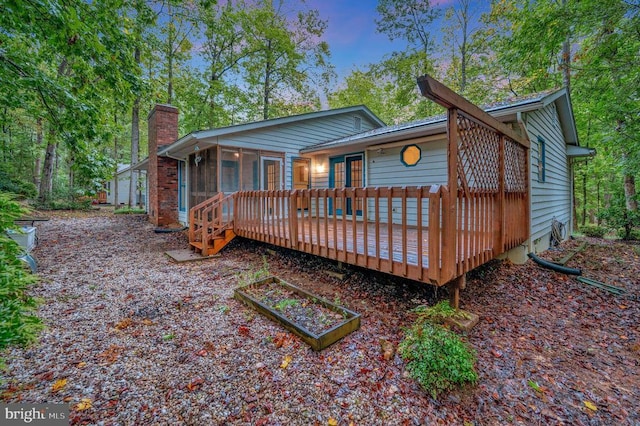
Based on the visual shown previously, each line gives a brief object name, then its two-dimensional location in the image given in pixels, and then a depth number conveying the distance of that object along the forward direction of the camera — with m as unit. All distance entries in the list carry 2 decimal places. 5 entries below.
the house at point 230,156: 7.85
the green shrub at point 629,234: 8.82
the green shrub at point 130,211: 14.19
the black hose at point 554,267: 4.94
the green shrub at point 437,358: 2.26
